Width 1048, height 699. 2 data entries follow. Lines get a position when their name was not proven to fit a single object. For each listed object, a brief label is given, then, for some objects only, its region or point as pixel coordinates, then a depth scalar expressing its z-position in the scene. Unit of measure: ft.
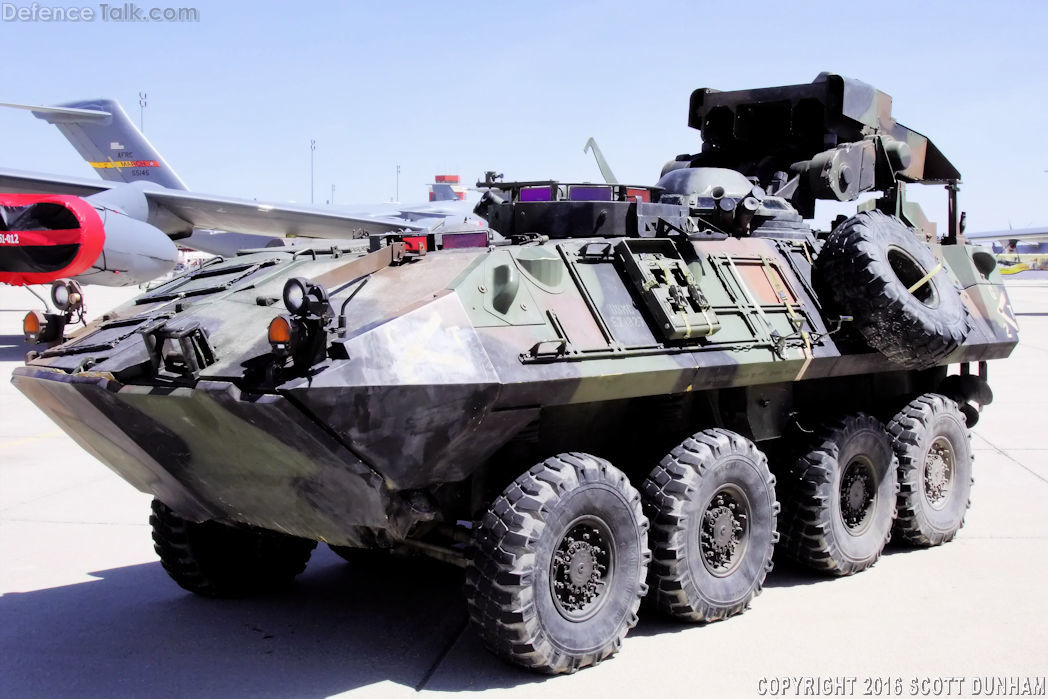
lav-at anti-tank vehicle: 15.10
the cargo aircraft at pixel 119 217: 56.75
